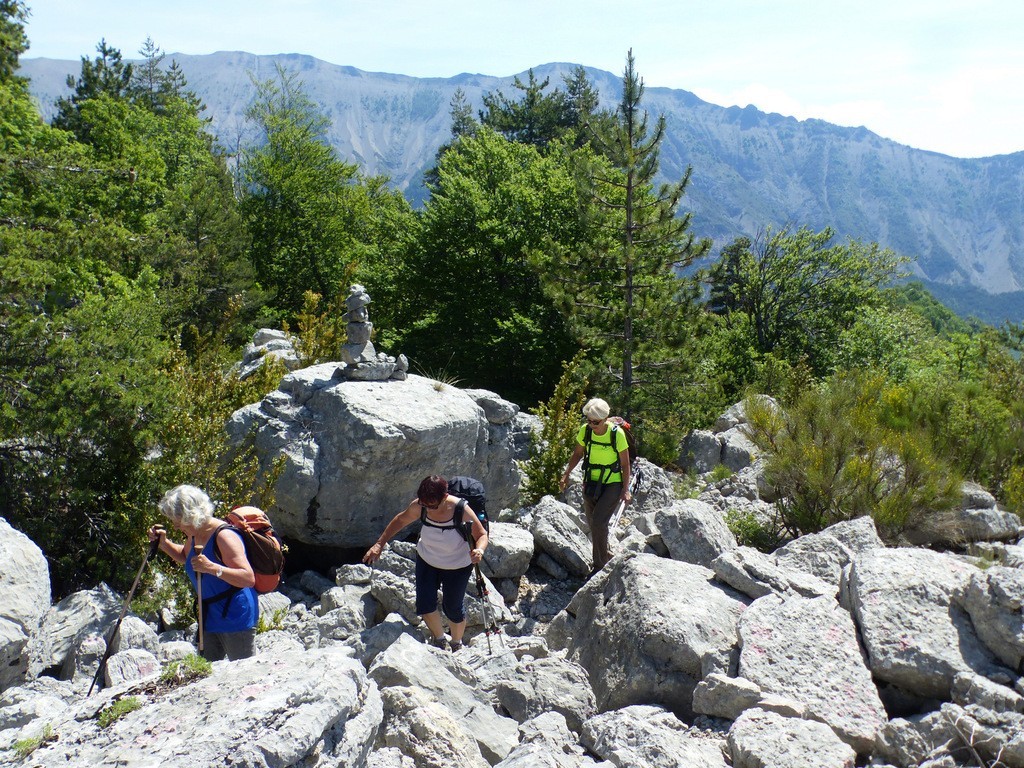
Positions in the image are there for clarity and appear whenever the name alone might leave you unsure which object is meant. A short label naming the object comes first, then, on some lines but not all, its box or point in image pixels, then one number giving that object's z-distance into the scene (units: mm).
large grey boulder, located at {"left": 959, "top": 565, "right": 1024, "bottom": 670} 5496
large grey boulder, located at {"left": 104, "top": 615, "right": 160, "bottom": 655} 6387
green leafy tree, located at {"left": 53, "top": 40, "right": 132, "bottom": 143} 32328
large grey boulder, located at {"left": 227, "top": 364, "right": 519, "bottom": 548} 9477
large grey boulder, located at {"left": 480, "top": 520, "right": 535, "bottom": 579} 8562
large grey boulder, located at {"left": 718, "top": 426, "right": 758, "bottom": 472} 14141
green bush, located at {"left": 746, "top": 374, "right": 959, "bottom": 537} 9039
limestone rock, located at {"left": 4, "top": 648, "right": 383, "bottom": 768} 3391
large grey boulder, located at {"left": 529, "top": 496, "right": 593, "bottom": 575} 8938
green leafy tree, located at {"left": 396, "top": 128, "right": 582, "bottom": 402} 20891
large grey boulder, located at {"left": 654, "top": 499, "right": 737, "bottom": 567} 8219
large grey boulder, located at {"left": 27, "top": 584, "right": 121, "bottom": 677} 6406
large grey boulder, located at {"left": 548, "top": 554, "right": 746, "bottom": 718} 6027
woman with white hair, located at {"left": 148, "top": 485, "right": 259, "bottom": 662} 5160
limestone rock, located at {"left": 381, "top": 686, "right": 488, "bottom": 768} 4566
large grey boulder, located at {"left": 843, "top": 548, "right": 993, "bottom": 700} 5551
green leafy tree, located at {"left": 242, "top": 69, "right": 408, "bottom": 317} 29078
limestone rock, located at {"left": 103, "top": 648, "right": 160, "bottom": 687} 5460
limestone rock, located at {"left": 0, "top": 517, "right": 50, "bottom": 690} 5758
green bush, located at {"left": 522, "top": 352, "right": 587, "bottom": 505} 11133
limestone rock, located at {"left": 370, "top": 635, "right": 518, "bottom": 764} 5078
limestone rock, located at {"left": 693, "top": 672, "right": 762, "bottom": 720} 5344
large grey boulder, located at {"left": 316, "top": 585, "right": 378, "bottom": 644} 7074
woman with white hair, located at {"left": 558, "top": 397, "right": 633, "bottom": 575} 8117
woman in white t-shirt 6477
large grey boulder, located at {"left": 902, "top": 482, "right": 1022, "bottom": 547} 9000
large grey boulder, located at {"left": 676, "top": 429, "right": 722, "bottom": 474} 14516
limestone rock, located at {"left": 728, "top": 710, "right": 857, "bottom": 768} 4594
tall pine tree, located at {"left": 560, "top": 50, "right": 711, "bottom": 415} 16312
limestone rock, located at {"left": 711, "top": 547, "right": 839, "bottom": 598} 6859
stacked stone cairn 10141
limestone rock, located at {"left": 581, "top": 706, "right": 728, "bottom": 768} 4711
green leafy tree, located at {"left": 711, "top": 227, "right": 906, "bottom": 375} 23266
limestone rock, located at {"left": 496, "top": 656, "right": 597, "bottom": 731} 5629
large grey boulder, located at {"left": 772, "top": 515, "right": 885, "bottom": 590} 7633
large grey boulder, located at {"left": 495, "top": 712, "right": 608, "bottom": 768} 4285
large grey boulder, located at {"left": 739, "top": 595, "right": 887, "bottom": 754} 5215
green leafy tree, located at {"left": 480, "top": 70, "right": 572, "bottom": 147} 38406
